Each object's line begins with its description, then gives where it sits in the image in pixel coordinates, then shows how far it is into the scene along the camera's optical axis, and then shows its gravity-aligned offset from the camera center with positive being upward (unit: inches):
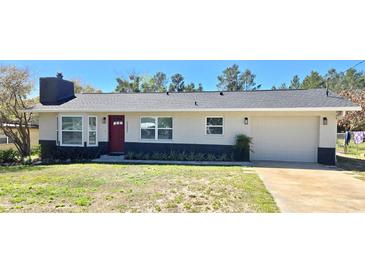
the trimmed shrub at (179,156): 494.6 -55.9
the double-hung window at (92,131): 542.3 -9.5
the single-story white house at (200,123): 475.2 +9.1
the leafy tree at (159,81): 1672.0 +314.5
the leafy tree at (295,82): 1950.1 +358.9
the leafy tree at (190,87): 1761.9 +283.5
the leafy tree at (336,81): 1959.2 +392.7
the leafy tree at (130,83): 1578.5 +272.6
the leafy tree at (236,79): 1836.9 +357.6
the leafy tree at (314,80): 1658.2 +325.3
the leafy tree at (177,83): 1815.9 +321.1
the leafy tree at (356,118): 905.0 +42.1
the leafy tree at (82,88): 1268.6 +211.3
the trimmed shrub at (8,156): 507.7 -62.4
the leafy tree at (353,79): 1887.3 +388.6
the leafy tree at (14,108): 631.2 +44.0
